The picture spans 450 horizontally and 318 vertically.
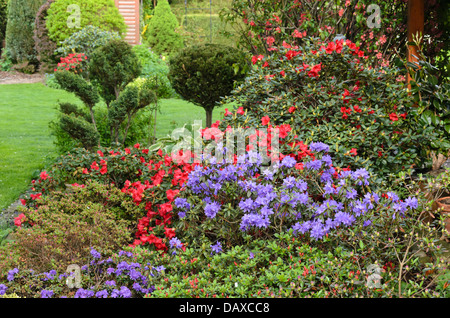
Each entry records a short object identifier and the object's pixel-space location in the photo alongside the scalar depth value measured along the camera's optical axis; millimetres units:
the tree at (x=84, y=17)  11734
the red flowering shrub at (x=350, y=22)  5324
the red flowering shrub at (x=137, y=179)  3186
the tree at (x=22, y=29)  12922
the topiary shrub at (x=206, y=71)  6242
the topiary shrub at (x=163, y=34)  14203
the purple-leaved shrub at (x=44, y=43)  12133
